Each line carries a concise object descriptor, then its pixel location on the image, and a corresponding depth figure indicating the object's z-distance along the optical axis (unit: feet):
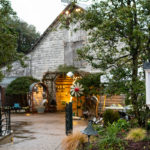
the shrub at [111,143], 21.75
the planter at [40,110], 69.26
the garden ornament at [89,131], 21.97
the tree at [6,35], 36.35
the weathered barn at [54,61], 70.64
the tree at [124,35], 27.84
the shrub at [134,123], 30.75
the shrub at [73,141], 22.65
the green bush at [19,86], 69.92
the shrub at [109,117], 33.68
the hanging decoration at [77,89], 52.40
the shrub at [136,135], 23.85
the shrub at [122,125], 30.29
